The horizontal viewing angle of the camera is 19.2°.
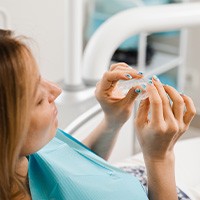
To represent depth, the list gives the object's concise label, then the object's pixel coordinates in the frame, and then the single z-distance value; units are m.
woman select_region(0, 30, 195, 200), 0.98
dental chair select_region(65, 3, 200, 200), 1.50
